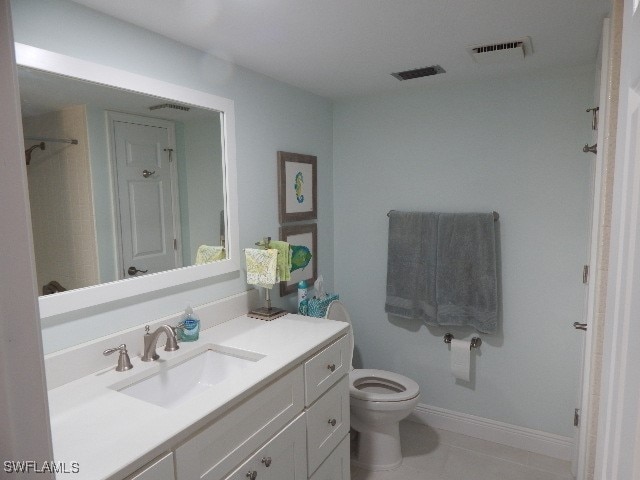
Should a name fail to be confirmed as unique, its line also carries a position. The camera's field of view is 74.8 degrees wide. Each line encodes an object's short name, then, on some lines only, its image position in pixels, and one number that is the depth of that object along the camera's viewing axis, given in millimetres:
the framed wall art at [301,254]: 2352
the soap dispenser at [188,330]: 1722
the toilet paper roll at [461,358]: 2518
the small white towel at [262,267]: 2014
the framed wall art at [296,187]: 2369
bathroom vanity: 1044
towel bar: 2389
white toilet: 2248
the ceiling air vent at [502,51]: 1852
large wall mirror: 1334
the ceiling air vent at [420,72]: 2195
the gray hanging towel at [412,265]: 2564
